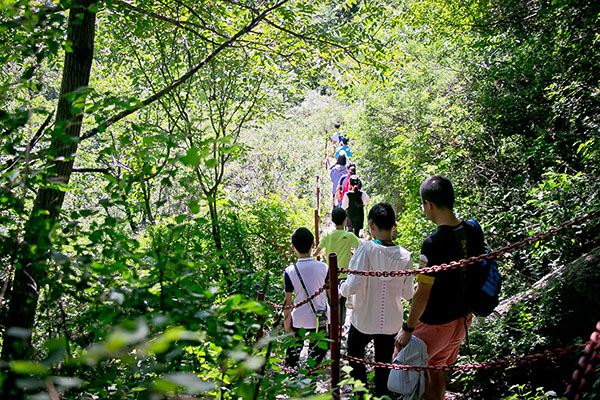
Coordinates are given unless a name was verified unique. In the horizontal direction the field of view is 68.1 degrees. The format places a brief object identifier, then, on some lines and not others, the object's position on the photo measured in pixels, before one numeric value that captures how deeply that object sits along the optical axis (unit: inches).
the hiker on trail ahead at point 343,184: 335.7
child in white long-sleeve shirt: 129.6
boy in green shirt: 195.8
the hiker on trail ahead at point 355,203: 309.7
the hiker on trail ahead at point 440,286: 111.0
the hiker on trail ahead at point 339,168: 389.1
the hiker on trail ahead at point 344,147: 398.8
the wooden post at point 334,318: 107.1
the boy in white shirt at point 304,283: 147.0
